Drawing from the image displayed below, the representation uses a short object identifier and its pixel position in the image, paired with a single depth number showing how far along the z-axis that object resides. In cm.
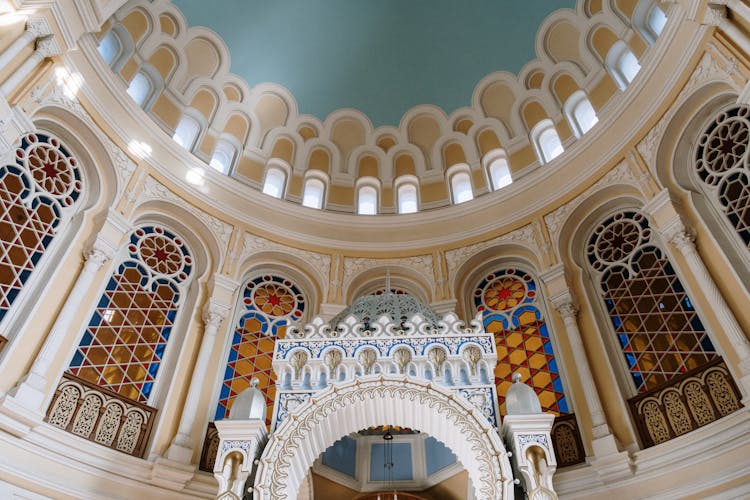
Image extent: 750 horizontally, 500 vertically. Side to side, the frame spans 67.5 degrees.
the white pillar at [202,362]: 870
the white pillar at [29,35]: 766
